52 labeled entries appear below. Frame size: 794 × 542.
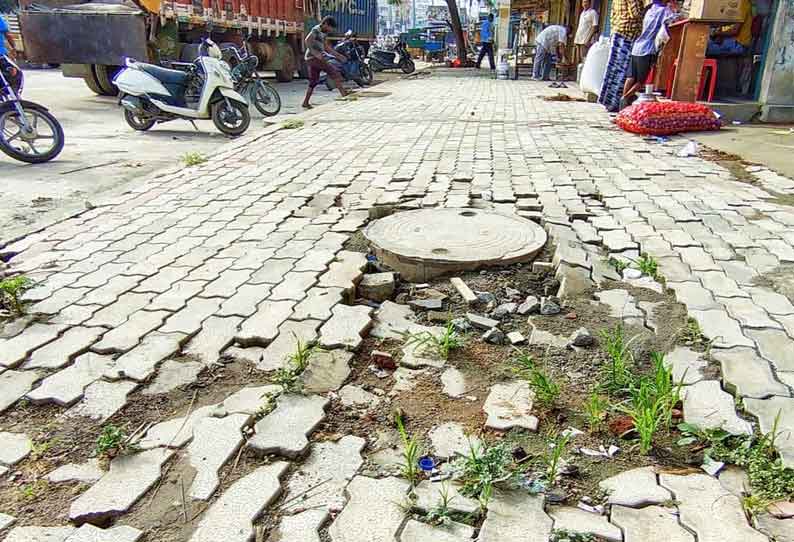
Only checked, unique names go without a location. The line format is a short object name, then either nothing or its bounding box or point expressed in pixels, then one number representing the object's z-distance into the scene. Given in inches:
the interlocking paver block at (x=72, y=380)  87.7
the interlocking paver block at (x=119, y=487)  66.6
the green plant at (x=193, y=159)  245.1
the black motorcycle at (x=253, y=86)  385.4
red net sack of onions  291.1
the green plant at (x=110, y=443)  76.2
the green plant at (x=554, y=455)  69.4
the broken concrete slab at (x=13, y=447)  75.9
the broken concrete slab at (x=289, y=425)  76.4
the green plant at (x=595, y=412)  79.0
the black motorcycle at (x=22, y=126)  245.1
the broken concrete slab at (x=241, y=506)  63.5
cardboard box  303.3
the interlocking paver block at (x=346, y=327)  101.6
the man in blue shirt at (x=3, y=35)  279.7
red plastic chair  325.1
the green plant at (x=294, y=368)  90.1
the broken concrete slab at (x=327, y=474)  68.1
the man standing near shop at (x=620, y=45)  358.6
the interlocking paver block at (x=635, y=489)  67.1
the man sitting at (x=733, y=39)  331.0
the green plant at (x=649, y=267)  127.2
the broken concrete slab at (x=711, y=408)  78.1
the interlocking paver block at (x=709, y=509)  61.7
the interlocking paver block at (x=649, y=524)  62.0
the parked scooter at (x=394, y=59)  831.1
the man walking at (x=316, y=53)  432.8
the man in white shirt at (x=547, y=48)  674.5
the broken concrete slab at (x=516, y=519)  62.3
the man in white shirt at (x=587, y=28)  552.1
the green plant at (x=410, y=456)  70.7
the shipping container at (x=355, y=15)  775.1
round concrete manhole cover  130.3
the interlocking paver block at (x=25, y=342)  98.1
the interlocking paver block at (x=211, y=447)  70.8
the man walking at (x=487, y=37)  994.8
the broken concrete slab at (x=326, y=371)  90.2
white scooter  321.4
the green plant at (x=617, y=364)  88.0
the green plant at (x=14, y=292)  114.7
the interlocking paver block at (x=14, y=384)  87.7
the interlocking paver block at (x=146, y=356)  93.7
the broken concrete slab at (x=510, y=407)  80.4
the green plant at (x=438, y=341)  98.7
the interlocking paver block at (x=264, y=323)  103.2
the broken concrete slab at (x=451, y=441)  75.8
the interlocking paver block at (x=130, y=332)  101.3
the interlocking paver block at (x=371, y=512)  63.4
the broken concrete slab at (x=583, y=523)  62.4
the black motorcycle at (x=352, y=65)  605.3
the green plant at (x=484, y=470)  68.4
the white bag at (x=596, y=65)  415.8
